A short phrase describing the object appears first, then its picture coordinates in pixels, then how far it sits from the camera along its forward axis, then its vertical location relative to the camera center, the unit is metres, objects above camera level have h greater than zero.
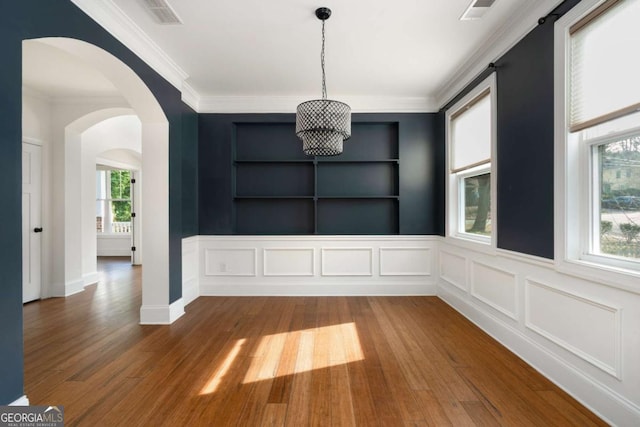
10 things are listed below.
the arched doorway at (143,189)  2.74 +0.29
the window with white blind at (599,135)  1.70 +0.48
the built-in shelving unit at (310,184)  4.49 +0.42
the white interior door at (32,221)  4.05 -0.11
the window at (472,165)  3.13 +0.54
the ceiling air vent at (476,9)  2.32 +1.61
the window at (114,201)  8.23 +0.32
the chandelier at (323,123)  2.41 +0.72
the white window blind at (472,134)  3.18 +0.90
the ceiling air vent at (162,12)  2.31 +1.61
